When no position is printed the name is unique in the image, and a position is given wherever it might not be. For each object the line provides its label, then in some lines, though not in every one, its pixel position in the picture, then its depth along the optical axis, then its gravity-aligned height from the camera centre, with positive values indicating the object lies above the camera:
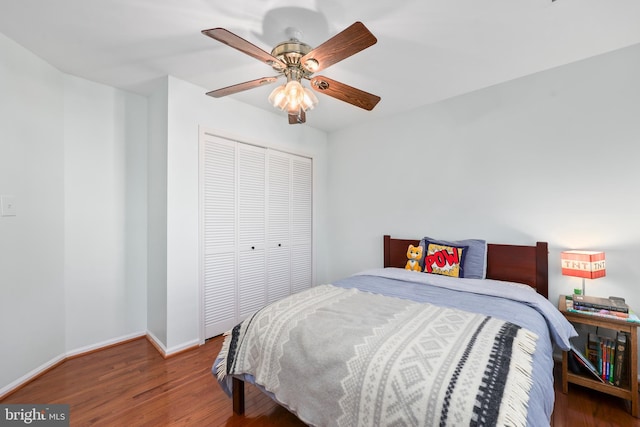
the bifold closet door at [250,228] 2.68 -0.17
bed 0.94 -0.60
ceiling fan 1.34 +0.84
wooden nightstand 1.66 -0.99
